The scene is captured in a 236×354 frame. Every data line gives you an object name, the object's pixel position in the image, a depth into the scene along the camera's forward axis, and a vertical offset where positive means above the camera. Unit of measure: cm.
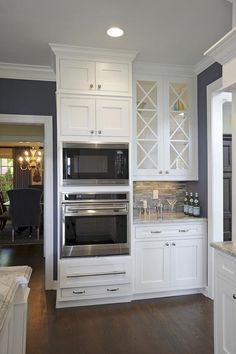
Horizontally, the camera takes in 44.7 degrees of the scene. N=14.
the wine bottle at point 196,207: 343 -39
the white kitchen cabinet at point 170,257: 316 -92
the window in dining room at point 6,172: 1011 +10
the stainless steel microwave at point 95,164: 296 +12
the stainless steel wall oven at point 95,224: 296 -52
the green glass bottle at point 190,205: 350 -38
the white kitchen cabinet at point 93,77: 297 +104
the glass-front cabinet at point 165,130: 345 +55
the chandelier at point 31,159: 845 +49
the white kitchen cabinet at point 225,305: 180 -86
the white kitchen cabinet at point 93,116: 297 +62
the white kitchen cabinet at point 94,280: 294 -110
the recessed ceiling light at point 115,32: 261 +132
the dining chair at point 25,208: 612 -71
